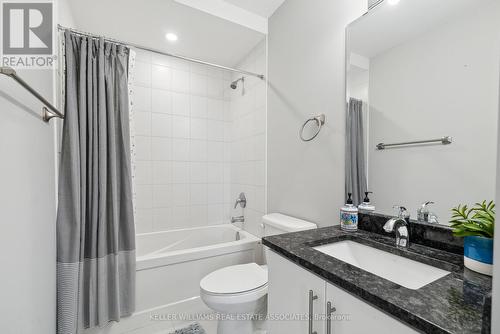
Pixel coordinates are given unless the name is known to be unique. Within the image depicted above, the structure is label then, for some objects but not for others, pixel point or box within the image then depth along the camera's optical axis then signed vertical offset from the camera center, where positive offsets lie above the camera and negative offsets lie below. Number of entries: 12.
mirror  0.76 +0.29
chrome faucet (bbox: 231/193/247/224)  2.40 -0.39
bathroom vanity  0.50 -0.34
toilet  1.22 -0.71
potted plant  0.64 -0.21
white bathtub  1.60 -0.80
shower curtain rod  1.37 +0.92
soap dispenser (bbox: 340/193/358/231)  1.12 -0.26
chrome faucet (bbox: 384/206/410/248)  0.91 -0.26
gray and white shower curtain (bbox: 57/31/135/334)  1.30 -0.16
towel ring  1.42 +0.32
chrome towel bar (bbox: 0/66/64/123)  0.59 +0.27
